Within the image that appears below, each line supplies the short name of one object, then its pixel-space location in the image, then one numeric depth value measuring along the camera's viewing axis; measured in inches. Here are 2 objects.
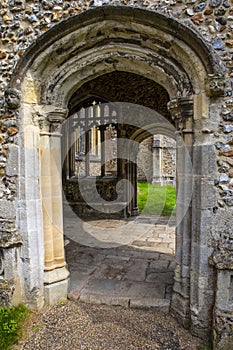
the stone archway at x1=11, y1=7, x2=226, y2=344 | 104.7
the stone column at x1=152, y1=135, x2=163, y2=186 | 638.5
